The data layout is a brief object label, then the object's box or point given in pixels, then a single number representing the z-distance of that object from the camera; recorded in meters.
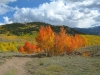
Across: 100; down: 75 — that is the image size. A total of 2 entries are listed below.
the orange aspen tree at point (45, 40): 39.15
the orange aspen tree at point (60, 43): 40.78
